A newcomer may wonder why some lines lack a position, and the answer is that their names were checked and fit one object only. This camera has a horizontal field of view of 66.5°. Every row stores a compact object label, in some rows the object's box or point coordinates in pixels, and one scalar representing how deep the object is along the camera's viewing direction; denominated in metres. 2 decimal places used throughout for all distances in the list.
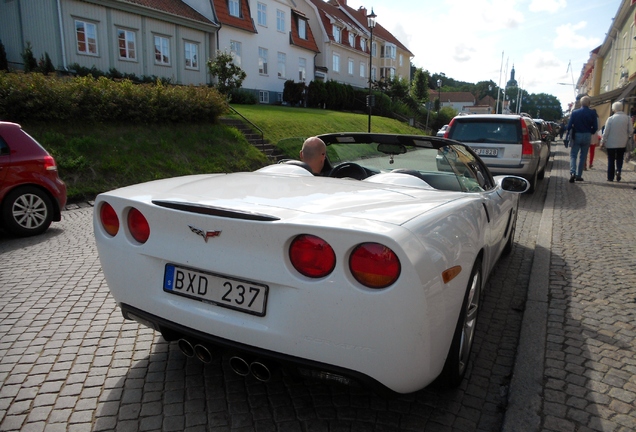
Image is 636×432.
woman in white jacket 11.48
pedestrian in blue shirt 12.05
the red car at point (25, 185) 6.45
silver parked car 10.12
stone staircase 16.66
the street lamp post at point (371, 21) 21.96
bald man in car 4.09
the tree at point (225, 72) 24.73
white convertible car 1.98
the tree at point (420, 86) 52.44
